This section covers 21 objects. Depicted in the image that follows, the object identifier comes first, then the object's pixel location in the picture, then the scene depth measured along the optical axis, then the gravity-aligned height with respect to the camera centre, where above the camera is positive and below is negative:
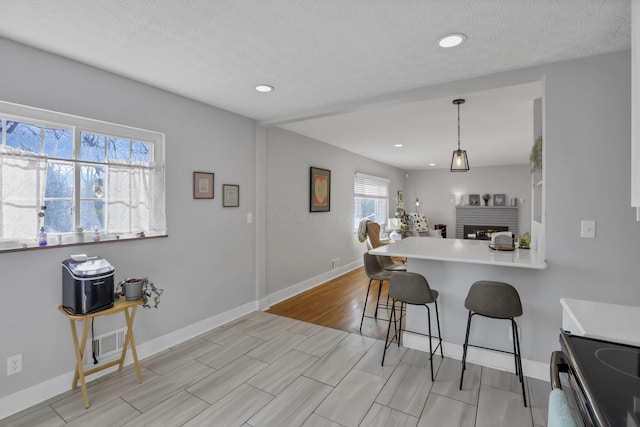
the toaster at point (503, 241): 2.84 -0.27
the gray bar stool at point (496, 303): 2.19 -0.65
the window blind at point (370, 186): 6.57 +0.60
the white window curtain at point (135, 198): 2.57 +0.11
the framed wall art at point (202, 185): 3.18 +0.27
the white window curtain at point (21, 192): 2.00 +0.12
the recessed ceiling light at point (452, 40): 1.94 +1.10
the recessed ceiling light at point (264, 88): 2.78 +1.12
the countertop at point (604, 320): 1.10 -0.42
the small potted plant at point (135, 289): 2.35 -0.61
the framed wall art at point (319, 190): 5.04 +0.37
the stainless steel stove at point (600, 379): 0.74 -0.46
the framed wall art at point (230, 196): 3.51 +0.18
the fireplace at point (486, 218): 8.28 -0.17
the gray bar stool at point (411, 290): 2.48 -0.64
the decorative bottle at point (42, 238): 2.13 -0.19
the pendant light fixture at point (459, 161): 3.37 +0.56
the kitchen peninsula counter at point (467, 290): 2.40 -0.70
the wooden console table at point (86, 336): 2.09 -0.94
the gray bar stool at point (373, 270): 3.39 -0.65
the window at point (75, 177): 2.05 +0.25
